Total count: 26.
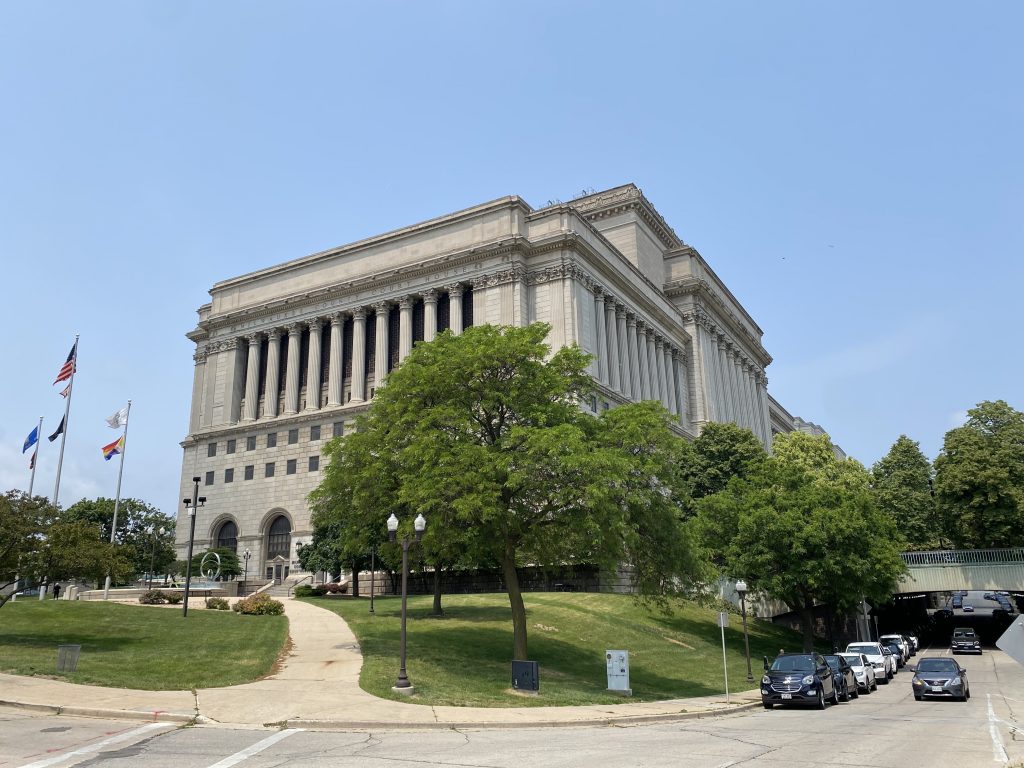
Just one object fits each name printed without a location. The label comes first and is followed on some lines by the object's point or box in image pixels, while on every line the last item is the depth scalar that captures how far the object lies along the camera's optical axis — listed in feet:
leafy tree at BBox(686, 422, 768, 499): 218.18
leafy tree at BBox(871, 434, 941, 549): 234.17
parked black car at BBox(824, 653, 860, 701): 96.10
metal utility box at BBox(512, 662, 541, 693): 80.33
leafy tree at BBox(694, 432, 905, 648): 149.18
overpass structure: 198.59
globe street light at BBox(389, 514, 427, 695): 74.92
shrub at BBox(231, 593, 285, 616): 129.18
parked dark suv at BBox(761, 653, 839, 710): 85.51
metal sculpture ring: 211.61
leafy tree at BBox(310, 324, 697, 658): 89.20
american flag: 186.60
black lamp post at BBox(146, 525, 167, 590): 214.07
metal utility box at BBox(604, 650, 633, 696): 87.40
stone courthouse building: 222.69
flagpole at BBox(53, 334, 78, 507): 184.07
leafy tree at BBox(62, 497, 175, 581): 250.57
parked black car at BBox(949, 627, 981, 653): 193.88
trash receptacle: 75.82
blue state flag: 191.11
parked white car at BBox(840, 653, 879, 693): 109.81
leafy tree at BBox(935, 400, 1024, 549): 207.82
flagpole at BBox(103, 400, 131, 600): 202.55
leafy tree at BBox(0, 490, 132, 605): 94.12
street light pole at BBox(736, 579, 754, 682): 109.09
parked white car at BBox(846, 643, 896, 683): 130.00
